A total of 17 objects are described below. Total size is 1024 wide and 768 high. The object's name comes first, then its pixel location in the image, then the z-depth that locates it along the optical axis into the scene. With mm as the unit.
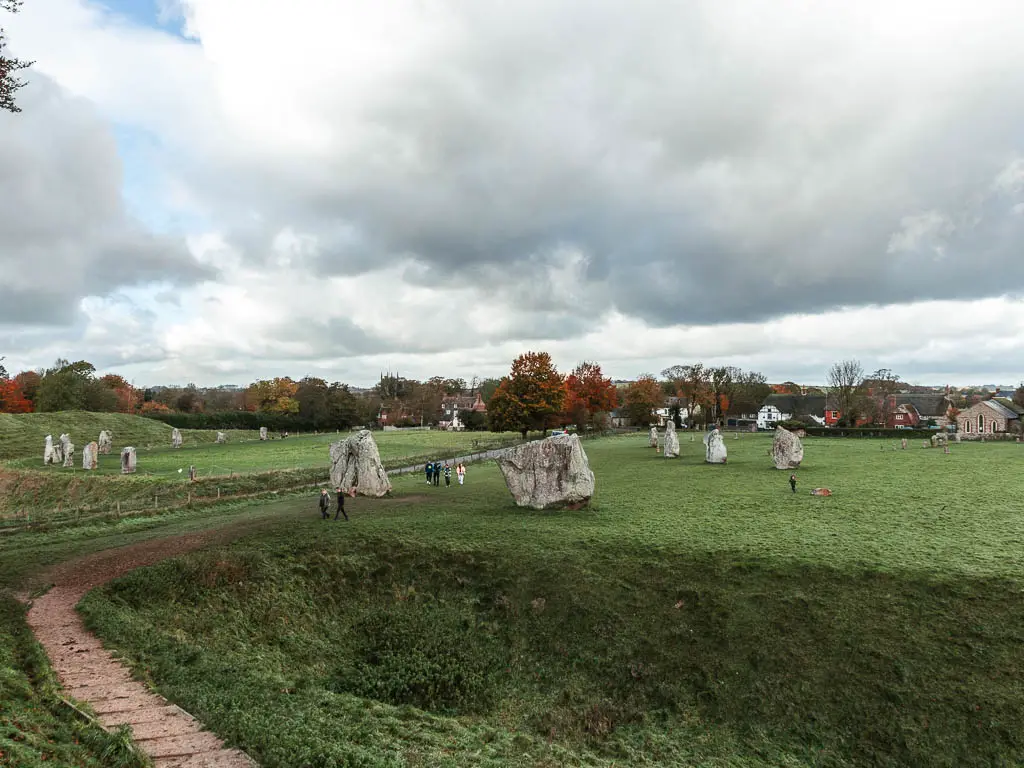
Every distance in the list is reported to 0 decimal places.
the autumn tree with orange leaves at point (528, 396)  74125
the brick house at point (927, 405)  114500
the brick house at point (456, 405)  150375
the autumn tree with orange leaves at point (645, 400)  109562
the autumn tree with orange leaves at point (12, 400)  91312
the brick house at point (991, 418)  73188
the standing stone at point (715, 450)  44875
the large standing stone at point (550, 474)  27484
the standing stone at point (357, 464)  31609
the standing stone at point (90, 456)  46422
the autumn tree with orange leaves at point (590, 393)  95125
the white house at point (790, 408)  122250
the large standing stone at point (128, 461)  44281
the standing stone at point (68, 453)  49041
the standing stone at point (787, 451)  39719
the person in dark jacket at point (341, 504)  25984
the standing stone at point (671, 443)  51594
